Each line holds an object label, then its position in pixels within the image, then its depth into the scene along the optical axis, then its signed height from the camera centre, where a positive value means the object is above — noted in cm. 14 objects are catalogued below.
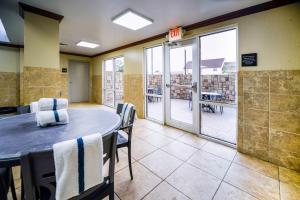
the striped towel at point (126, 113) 204 -20
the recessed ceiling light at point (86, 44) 479 +176
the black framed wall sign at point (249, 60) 234 +59
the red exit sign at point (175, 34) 326 +140
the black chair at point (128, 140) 180 -51
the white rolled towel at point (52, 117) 136 -17
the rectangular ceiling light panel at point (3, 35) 359 +177
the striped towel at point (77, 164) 74 -34
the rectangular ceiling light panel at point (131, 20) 269 +151
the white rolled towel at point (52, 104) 149 -5
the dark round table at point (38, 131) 92 -27
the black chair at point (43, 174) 70 -36
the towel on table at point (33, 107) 196 -11
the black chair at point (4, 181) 100 -58
